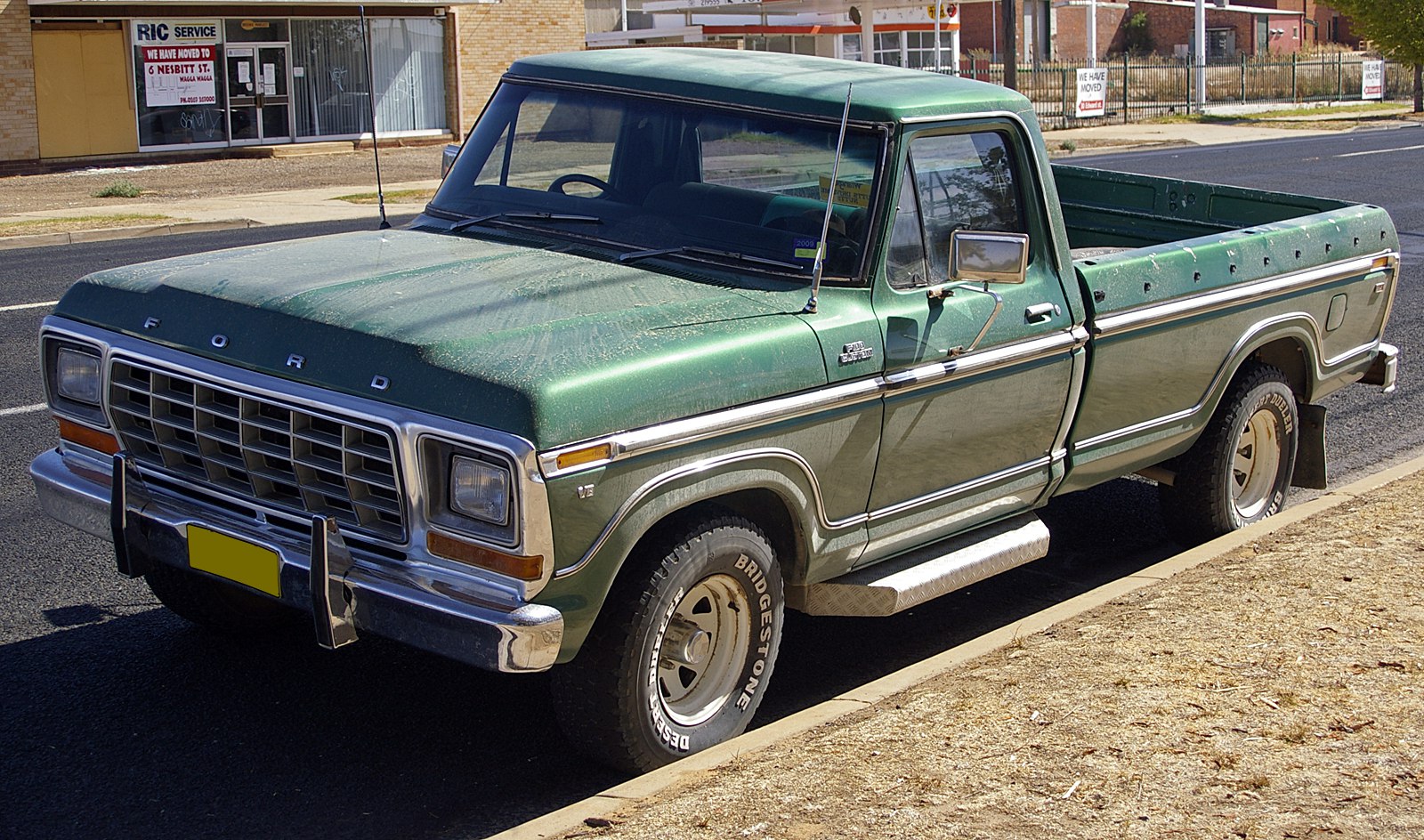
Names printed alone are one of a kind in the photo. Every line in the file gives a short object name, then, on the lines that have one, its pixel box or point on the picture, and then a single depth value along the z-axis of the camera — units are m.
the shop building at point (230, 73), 28.22
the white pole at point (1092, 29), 62.41
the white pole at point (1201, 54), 46.19
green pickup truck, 3.98
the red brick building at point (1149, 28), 79.75
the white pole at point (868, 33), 34.28
